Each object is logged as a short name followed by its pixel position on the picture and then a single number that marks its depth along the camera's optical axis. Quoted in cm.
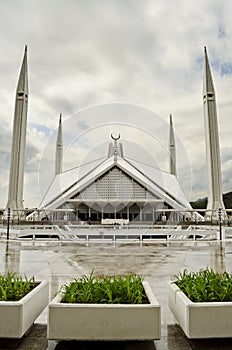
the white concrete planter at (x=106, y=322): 232
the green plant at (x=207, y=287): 258
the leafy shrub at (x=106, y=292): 253
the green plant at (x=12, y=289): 263
